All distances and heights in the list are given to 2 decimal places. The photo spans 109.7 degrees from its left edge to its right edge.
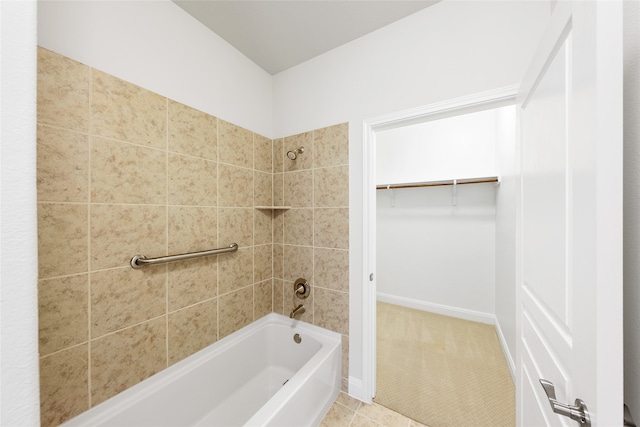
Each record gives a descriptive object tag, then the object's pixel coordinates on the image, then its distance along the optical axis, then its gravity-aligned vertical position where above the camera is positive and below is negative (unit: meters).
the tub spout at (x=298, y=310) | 1.71 -0.75
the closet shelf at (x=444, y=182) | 2.25 +0.33
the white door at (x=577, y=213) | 0.41 +0.00
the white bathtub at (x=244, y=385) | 1.08 -1.01
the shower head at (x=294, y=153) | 1.75 +0.47
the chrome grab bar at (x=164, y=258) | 1.14 -0.25
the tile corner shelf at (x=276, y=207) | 1.75 +0.04
